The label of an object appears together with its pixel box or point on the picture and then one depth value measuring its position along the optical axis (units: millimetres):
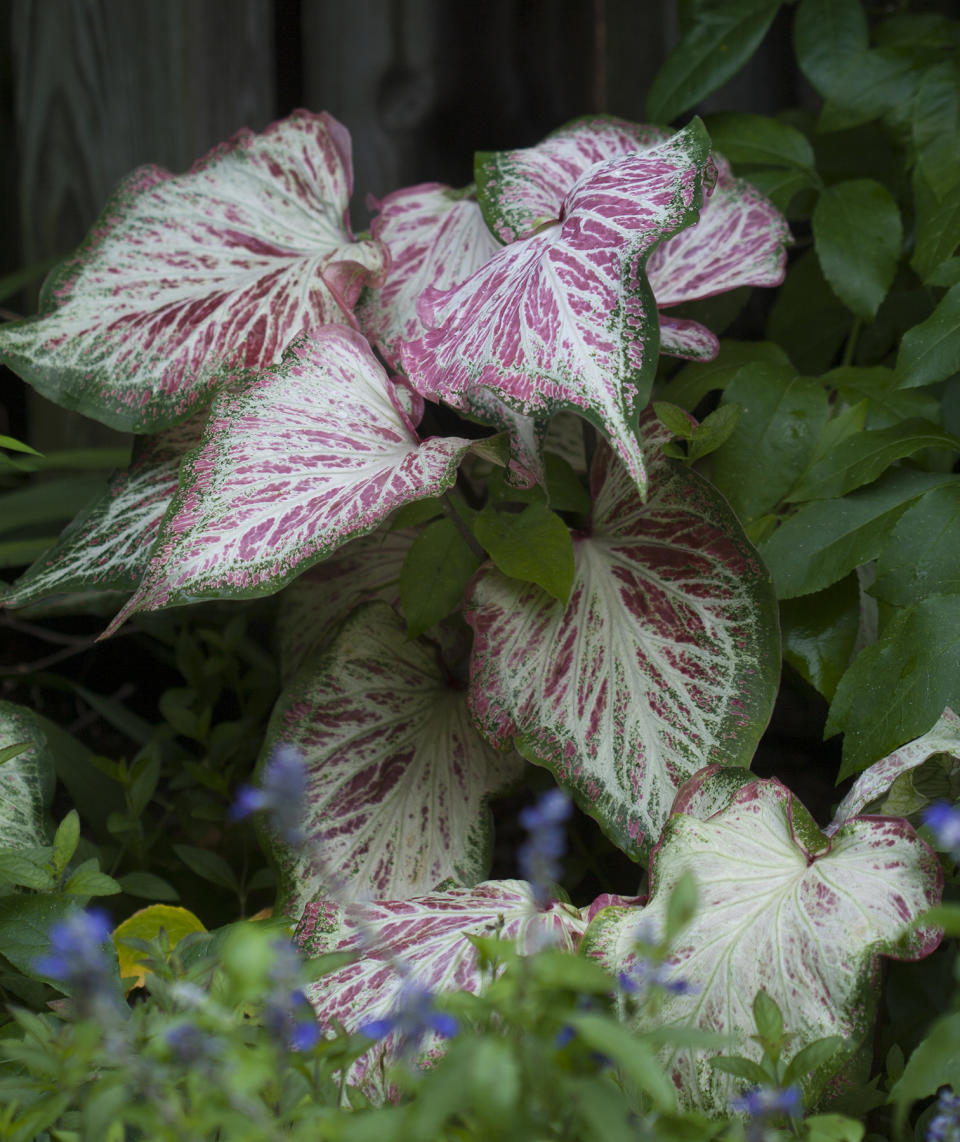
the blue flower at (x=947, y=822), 1719
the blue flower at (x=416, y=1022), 1591
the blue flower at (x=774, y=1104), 1580
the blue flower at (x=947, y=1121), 1728
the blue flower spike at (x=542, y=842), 1549
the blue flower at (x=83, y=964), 1408
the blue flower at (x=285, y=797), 1629
